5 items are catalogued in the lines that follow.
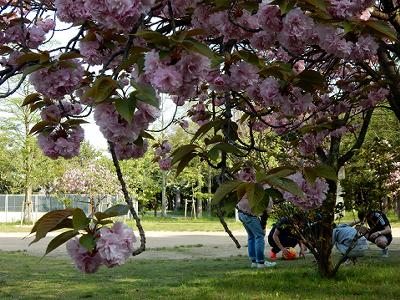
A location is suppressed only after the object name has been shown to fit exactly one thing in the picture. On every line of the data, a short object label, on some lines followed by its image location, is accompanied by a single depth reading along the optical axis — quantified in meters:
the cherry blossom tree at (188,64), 1.63
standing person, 8.02
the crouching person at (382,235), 8.73
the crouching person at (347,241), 7.60
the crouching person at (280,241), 9.03
